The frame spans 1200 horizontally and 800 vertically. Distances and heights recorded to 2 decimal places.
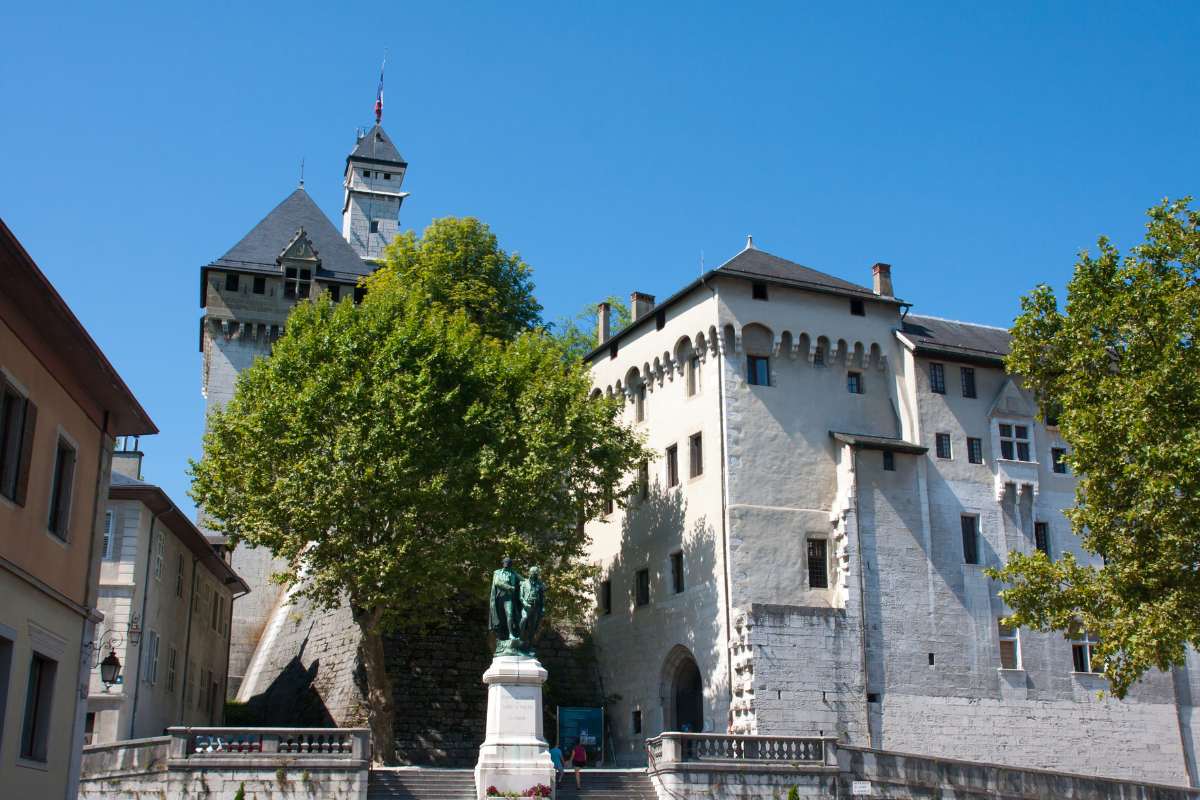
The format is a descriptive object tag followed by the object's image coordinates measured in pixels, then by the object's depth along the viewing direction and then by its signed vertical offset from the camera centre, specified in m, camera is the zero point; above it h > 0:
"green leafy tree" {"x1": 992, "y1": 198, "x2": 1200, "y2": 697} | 26.59 +6.27
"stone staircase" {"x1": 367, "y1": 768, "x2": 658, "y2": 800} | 28.45 -1.29
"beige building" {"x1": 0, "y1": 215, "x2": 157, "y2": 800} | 16.17 +2.94
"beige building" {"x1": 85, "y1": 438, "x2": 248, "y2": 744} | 33.53 +3.30
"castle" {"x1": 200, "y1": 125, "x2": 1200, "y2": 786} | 36.97 +5.74
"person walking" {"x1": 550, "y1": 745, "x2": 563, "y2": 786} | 30.08 -0.65
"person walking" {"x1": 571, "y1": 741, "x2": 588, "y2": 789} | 31.73 -0.66
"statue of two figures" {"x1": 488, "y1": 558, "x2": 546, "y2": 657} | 28.61 +2.63
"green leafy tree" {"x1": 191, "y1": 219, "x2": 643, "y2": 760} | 34.56 +7.40
